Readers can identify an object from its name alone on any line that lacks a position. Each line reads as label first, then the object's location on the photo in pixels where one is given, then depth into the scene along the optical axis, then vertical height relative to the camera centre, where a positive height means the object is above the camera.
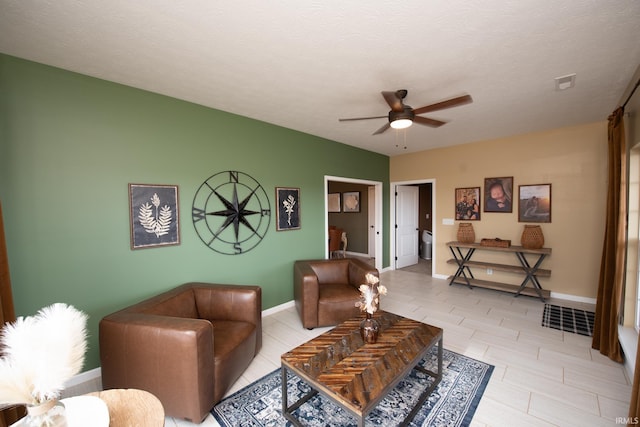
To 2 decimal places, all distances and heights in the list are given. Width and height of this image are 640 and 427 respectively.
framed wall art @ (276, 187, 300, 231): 3.57 -0.02
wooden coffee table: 1.42 -1.03
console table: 3.86 -1.02
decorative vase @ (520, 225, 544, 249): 3.91 -0.50
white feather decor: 0.71 -0.44
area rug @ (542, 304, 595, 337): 2.94 -1.44
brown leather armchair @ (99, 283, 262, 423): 1.65 -1.03
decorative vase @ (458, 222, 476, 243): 4.57 -0.49
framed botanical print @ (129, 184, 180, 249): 2.39 -0.07
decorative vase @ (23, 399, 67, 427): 0.72 -0.61
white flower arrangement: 1.94 -0.71
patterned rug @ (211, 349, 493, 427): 1.75 -1.47
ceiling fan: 2.04 +0.84
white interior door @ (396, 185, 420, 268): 5.82 -0.44
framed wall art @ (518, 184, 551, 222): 3.93 +0.04
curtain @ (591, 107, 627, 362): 2.36 -0.46
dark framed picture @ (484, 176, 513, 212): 4.25 +0.20
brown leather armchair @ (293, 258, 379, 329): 2.98 -1.07
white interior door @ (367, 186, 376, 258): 6.74 -0.48
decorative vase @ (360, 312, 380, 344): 1.91 -0.95
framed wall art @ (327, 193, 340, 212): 7.72 +0.16
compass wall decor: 2.88 -0.05
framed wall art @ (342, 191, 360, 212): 7.25 +0.17
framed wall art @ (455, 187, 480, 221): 4.59 +0.06
